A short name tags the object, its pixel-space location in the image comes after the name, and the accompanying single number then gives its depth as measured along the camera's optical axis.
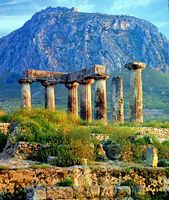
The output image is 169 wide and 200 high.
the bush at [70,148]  22.41
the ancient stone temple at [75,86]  41.41
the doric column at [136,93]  39.81
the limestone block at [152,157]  23.17
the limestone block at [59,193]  16.98
